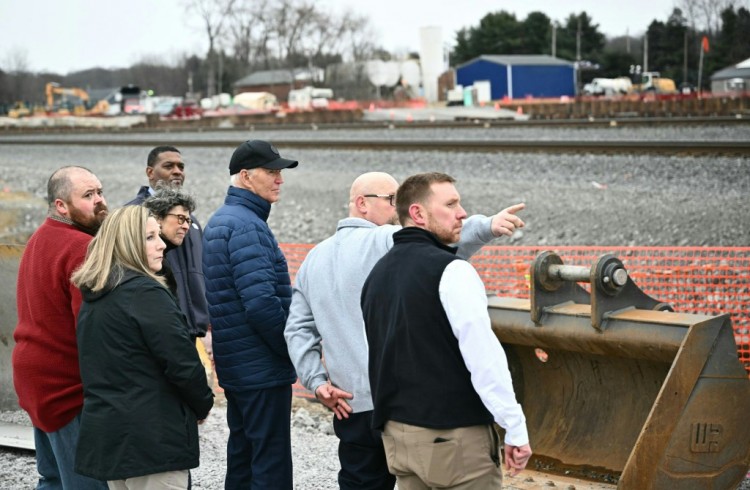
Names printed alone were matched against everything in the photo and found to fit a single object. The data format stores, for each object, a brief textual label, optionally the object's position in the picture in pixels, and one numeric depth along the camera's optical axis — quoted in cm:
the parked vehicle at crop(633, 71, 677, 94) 6312
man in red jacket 464
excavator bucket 458
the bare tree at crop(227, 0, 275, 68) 8875
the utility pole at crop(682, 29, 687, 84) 6900
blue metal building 6625
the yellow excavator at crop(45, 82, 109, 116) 7499
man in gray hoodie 441
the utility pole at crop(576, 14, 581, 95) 6279
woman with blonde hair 402
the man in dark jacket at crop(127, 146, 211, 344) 571
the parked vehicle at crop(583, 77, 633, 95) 6444
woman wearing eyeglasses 523
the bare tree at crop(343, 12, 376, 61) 9069
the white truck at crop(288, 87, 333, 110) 5936
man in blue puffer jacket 482
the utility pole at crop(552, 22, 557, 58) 8094
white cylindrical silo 7506
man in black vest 354
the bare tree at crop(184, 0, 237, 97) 8494
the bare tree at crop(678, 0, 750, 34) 8969
